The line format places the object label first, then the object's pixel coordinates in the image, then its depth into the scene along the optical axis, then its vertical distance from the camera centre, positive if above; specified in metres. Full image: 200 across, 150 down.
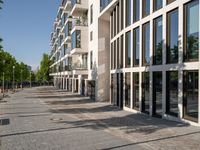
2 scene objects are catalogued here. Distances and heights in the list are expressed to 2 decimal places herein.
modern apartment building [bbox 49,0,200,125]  7.65 +1.28
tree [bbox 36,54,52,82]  55.23 +2.65
